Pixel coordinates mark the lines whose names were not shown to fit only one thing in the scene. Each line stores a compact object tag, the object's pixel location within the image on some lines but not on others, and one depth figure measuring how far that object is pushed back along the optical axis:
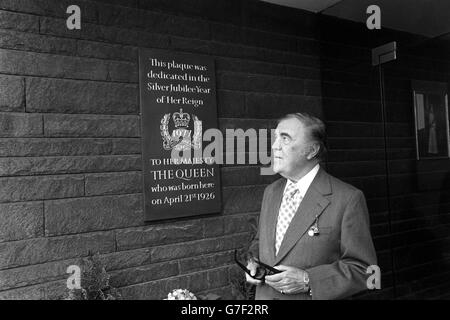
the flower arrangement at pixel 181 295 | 2.27
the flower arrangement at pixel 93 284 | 2.02
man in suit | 1.73
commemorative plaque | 2.38
